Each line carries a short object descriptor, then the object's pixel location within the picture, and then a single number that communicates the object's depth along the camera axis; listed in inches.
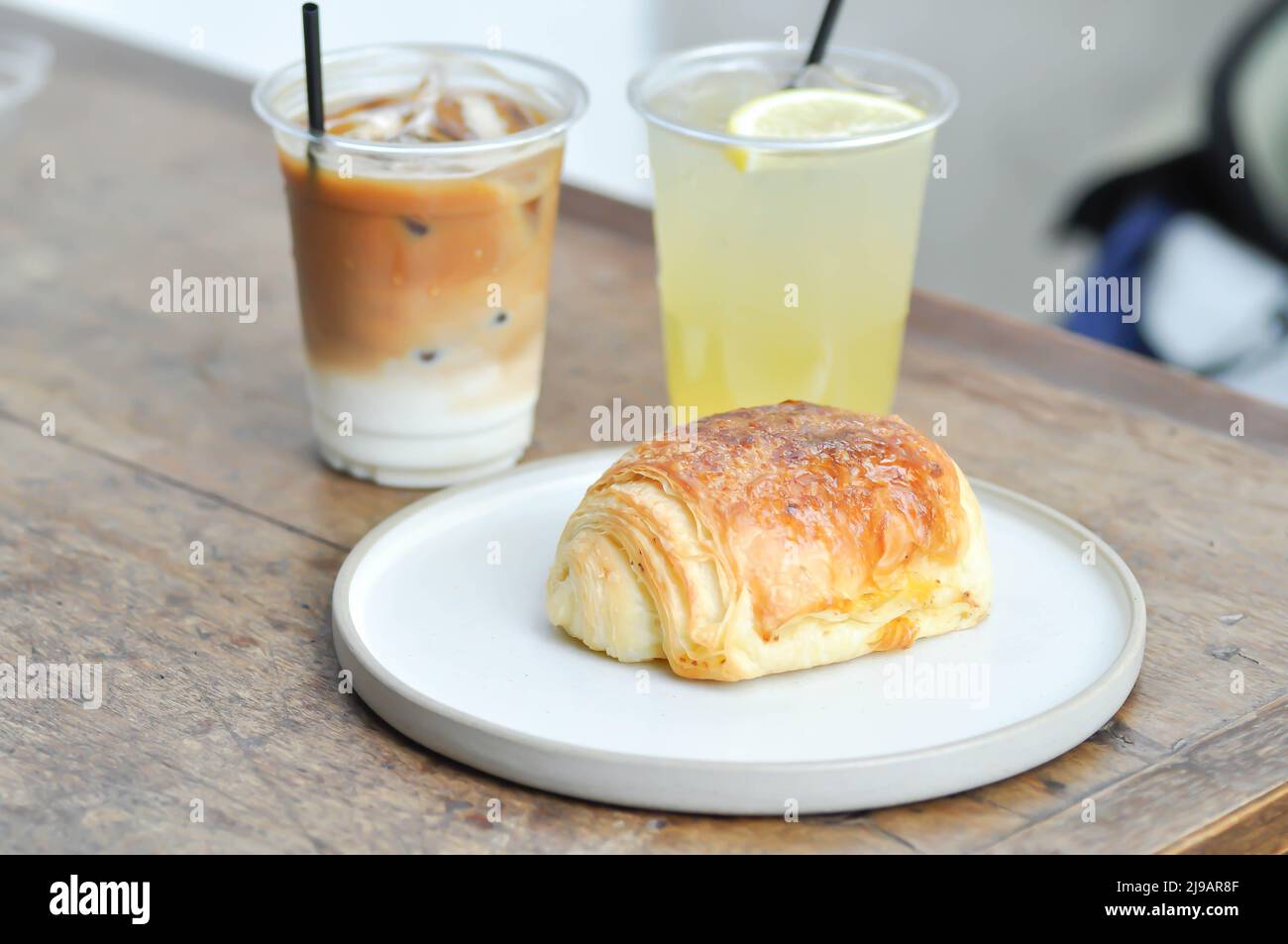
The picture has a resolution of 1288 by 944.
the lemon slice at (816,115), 35.3
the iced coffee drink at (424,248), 34.8
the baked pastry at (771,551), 31.5
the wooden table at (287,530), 30.5
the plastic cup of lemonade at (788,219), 35.1
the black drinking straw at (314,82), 34.4
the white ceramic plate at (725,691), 30.4
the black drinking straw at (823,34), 36.1
